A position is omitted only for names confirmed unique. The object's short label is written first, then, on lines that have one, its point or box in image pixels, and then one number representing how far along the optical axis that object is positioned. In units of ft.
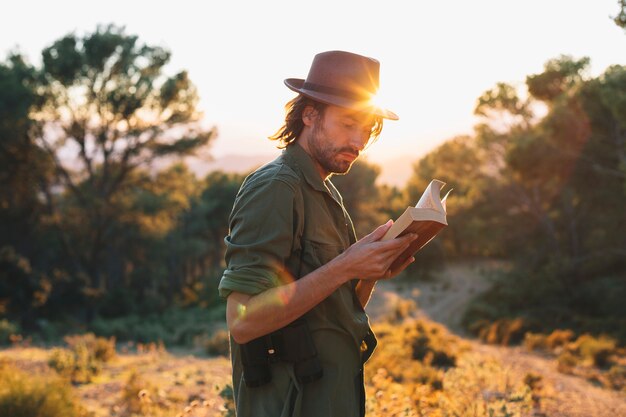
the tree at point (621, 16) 21.90
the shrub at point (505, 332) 67.72
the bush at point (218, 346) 52.31
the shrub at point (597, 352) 42.50
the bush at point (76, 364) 32.35
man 6.48
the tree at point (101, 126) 82.28
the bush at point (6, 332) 59.42
